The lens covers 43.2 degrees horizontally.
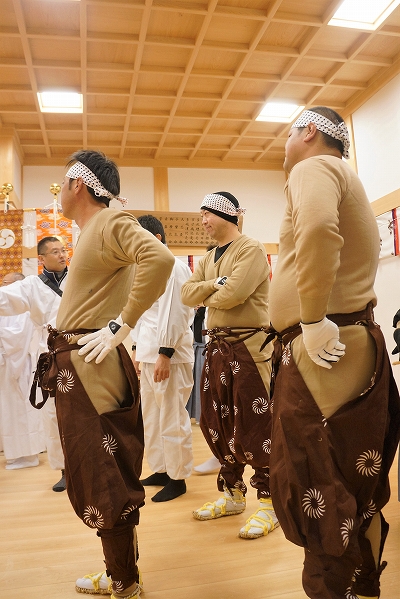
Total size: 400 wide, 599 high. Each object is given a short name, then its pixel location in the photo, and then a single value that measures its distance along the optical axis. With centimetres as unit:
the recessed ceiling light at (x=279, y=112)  670
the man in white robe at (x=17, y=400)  403
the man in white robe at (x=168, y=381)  290
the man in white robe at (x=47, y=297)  323
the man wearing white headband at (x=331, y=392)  126
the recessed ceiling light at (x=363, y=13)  483
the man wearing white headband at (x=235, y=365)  232
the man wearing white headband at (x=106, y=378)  159
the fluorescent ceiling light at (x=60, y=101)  627
